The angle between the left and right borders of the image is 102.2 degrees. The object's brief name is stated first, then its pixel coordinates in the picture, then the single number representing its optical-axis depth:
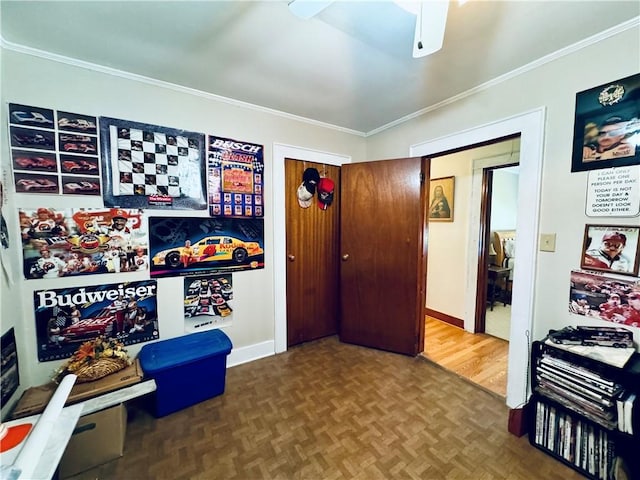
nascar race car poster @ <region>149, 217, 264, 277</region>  1.97
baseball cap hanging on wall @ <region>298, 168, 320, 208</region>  2.65
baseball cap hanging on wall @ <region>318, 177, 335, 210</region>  2.76
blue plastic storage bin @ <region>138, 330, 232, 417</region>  1.68
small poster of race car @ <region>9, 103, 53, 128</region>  1.52
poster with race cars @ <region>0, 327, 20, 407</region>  1.35
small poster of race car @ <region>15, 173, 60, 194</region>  1.55
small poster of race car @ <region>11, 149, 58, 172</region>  1.54
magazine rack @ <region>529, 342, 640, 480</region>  1.17
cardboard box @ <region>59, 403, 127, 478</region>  1.32
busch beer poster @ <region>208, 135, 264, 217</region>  2.15
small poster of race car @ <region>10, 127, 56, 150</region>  1.53
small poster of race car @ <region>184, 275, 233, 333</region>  2.11
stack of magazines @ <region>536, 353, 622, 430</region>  1.21
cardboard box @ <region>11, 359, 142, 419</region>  1.37
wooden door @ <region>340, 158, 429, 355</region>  2.43
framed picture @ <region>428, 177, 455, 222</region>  3.24
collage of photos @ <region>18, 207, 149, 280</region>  1.60
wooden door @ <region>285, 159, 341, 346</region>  2.62
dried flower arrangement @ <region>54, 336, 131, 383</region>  1.56
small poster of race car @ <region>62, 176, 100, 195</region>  1.66
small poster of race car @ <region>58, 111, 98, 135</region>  1.63
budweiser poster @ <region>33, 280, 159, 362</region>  1.65
